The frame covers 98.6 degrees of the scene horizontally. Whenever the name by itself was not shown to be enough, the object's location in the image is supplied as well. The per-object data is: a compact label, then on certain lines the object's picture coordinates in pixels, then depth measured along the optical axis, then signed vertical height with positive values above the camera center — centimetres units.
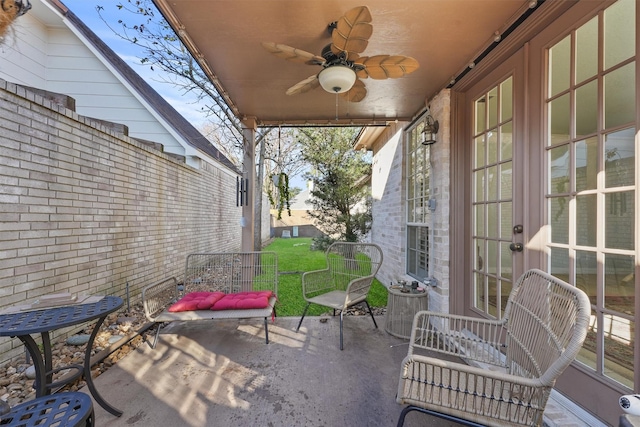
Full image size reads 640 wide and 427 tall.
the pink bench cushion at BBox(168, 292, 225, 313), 281 -94
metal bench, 276 -95
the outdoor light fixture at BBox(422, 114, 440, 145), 327 +100
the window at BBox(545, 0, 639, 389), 151 +21
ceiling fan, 193 +119
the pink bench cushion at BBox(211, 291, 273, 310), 284 -94
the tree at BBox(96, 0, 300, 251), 413 +271
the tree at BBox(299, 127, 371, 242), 672 +69
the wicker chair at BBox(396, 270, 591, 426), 121 -77
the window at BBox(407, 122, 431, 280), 373 +13
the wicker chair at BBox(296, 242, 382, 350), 325 -79
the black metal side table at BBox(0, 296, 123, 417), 153 -64
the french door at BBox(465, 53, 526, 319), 228 +23
